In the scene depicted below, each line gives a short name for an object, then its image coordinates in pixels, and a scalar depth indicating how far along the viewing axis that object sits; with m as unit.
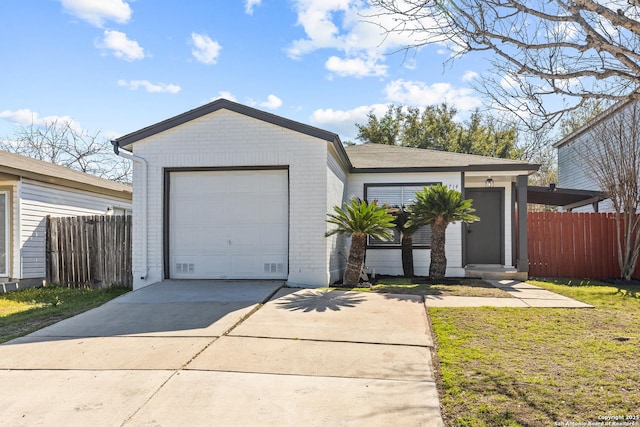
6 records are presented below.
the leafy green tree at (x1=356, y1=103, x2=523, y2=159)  29.20
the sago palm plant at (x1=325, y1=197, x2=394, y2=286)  8.62
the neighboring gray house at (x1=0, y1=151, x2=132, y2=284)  10.58
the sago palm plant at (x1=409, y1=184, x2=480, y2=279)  9.53
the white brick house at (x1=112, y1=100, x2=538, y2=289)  8.97
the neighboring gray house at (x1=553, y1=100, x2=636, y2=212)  14.40
